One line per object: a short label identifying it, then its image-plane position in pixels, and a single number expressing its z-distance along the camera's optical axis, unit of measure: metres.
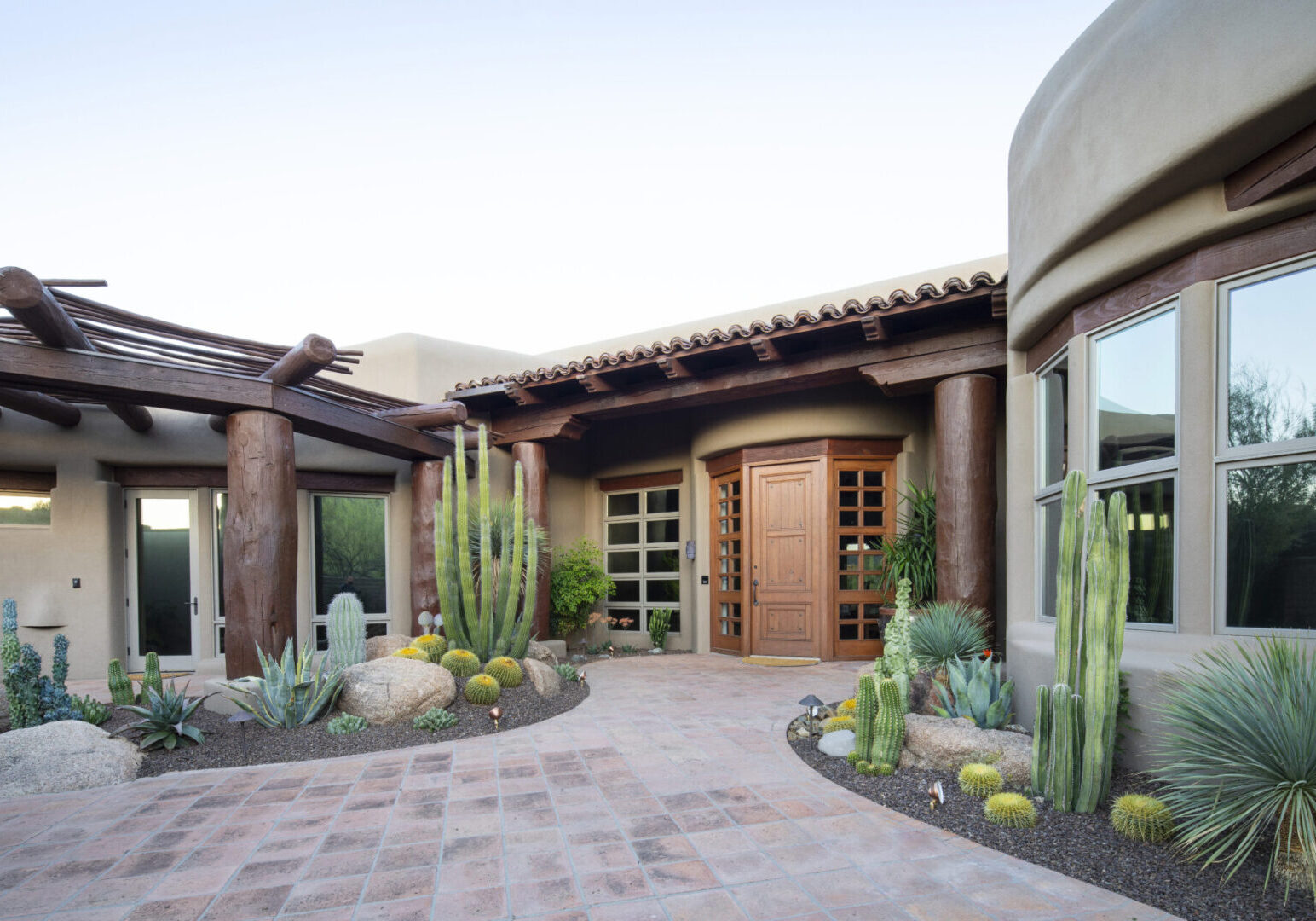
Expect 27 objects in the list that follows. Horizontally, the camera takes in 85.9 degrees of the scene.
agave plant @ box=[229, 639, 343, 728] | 5.42
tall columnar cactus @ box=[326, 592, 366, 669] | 6.45
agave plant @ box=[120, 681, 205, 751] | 5.00
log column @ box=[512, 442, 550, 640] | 9.60
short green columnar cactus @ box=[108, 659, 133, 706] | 5.41
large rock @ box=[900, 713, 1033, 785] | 3.97
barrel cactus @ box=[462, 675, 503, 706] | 6.02
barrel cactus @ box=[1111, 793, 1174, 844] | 3.11
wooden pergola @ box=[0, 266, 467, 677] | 5.75
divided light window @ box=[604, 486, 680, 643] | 10.75
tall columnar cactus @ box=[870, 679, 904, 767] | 4.27
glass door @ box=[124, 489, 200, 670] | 8.74
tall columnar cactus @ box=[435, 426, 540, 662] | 6.95
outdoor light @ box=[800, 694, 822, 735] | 5.01
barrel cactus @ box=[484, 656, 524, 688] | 6.51
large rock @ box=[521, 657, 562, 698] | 6.60
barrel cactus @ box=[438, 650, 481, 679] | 6.57
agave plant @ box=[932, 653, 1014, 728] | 4.50
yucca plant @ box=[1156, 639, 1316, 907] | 2.63
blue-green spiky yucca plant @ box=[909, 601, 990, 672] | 5.65
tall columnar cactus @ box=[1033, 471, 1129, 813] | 3.29
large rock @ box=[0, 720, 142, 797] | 4.26
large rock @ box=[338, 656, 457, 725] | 5.55
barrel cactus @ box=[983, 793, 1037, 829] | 3.36
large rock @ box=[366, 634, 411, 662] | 7.52
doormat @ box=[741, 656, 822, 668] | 8.48
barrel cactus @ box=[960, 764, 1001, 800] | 3.77
